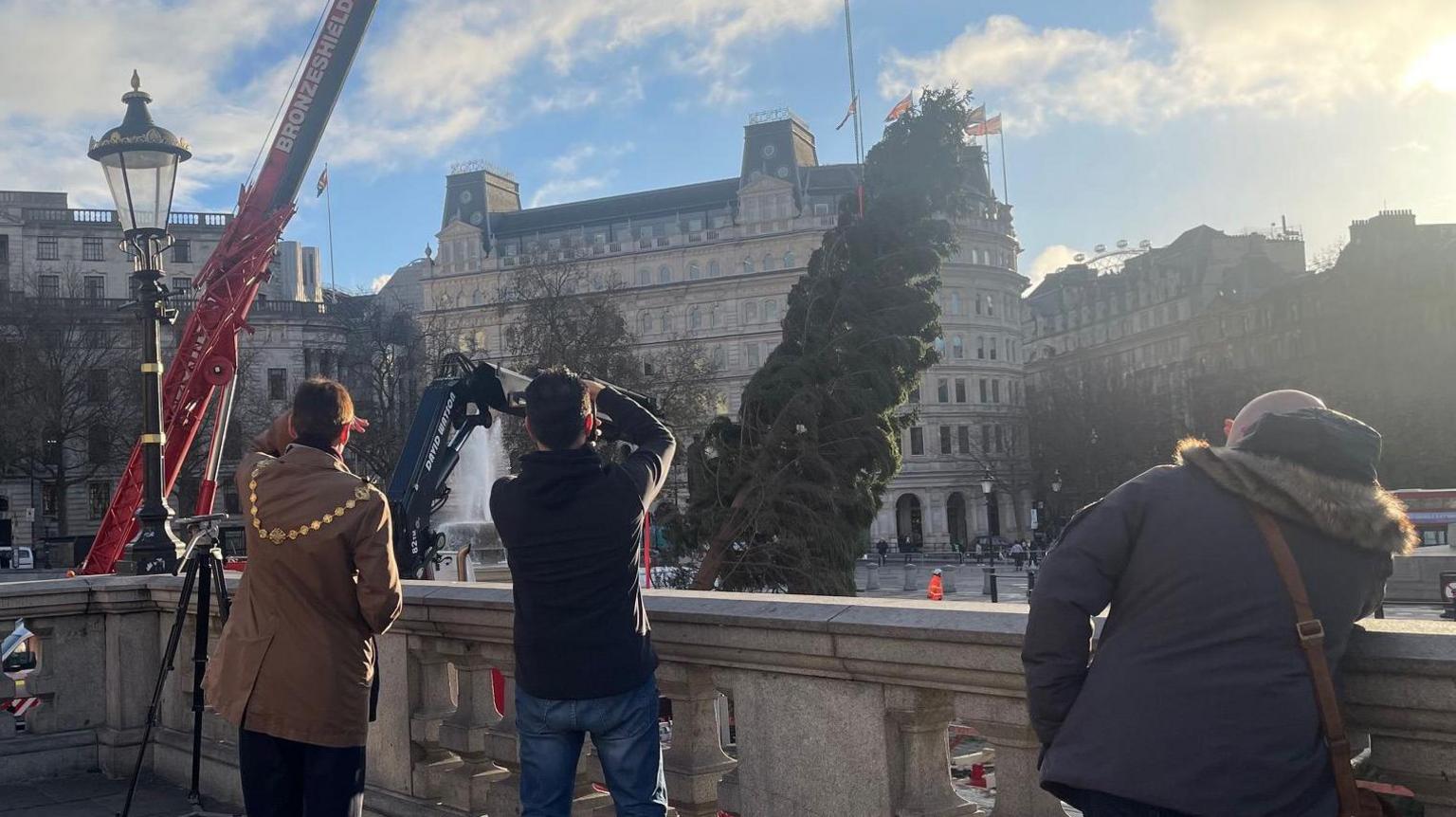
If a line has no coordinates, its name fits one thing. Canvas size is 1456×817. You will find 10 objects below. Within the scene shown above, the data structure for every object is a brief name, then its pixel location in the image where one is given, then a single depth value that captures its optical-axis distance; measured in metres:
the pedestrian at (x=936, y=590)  29.85
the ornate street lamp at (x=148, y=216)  8.73
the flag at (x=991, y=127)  65.75
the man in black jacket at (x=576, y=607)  3.62
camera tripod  5.70
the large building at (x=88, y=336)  53.09
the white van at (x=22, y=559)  51.19
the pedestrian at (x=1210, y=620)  2.50
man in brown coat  3.91
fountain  20.14
